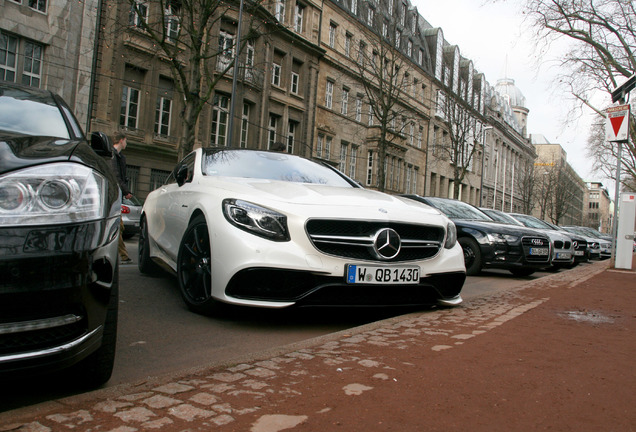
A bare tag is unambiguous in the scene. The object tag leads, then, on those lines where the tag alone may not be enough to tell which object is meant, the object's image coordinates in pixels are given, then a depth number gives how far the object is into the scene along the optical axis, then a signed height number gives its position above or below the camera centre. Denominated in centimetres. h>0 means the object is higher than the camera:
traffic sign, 1341 +340
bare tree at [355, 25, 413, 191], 2642 +799
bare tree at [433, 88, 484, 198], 3253 +819
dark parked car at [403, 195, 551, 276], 979 +0
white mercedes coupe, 366 -11
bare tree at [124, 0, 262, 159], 1638 +547
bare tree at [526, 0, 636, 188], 1964 +863
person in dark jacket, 705 +67
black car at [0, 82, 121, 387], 186 -18
